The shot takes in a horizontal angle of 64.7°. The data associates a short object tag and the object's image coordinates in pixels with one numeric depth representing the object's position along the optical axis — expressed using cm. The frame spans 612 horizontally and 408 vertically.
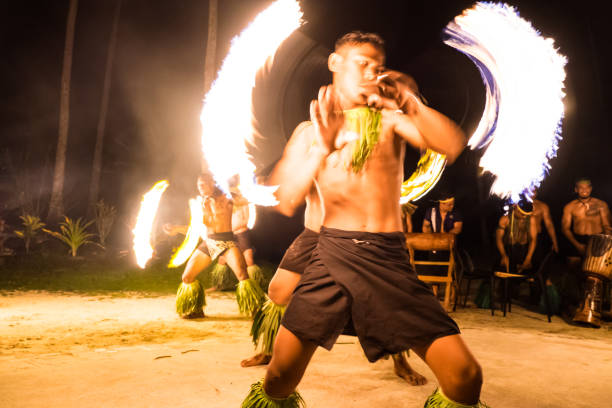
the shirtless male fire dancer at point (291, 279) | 256
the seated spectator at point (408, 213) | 809
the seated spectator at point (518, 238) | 759
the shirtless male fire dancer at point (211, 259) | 629
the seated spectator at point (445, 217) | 786
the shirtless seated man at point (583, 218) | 768
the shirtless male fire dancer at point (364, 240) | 203
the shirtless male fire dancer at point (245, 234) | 834
